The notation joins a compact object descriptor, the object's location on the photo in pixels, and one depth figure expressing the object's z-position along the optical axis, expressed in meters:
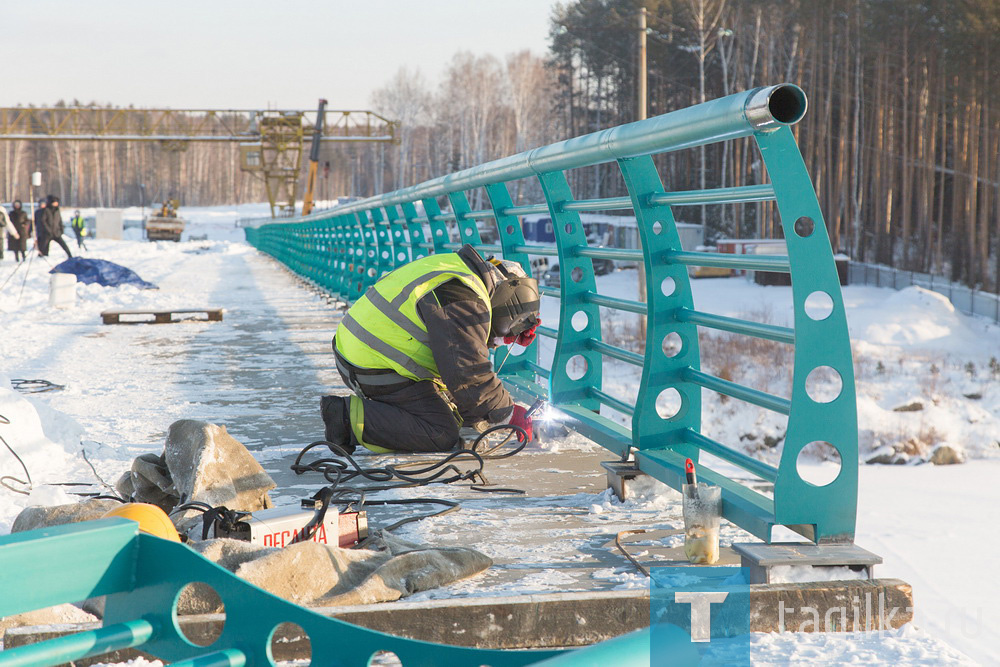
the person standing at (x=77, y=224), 43.92
